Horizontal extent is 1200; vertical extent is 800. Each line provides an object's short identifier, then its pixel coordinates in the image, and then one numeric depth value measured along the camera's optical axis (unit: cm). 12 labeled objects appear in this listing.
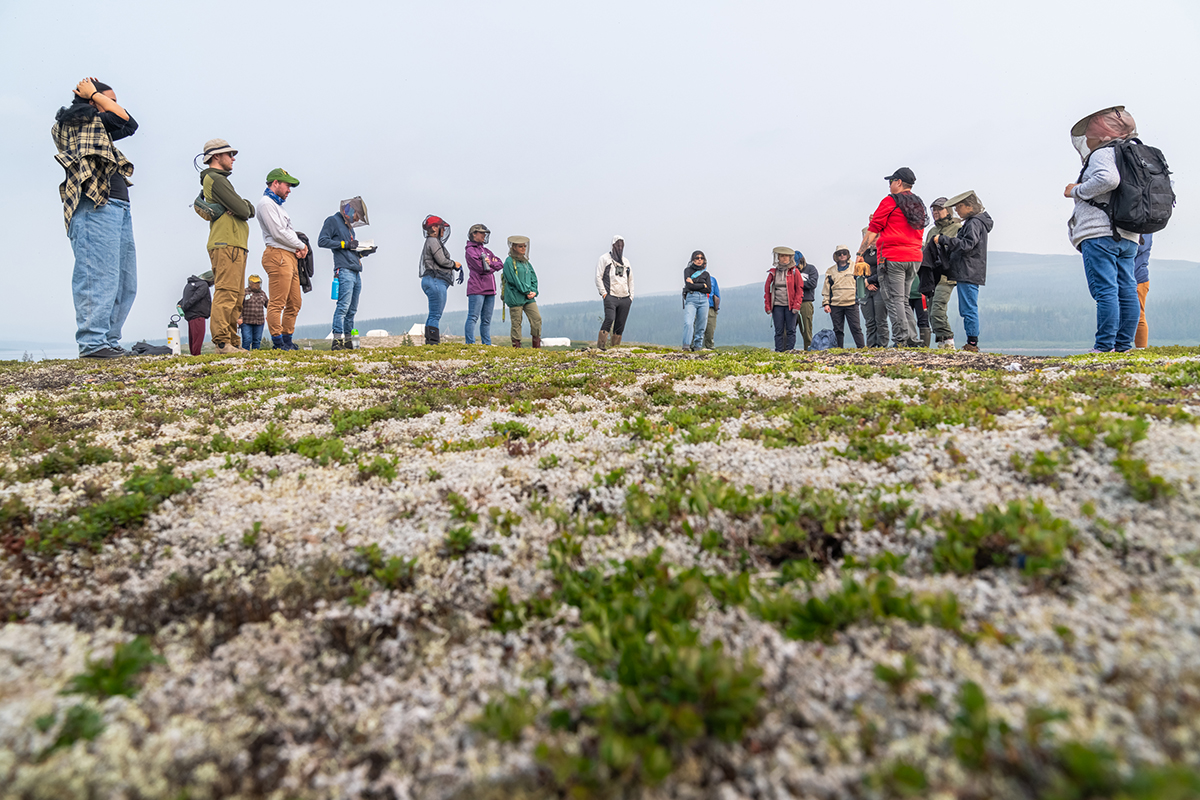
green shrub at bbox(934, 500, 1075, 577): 331
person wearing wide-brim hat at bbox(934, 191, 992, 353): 1477
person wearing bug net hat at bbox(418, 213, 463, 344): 2102
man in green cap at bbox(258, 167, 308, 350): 1625
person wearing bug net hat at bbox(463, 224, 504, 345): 2150
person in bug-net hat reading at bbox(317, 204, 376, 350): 1936
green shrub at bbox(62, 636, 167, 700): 296
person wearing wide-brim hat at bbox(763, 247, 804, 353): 2177
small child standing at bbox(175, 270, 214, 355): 1931
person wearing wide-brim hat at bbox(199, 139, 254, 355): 1466
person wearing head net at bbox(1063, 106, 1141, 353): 1116
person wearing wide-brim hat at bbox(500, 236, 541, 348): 2125
